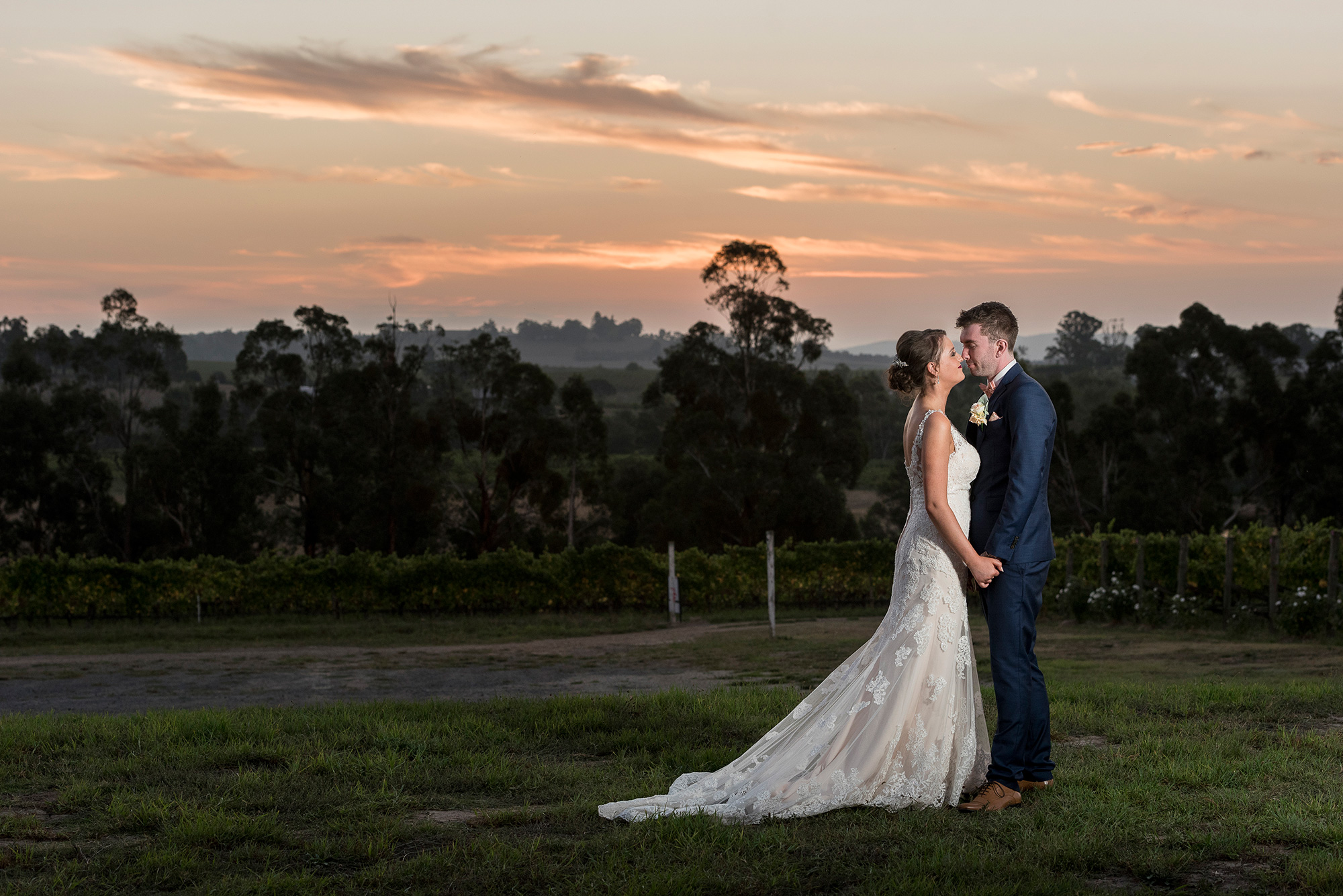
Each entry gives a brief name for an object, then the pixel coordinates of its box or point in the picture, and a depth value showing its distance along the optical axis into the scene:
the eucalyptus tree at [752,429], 38.47
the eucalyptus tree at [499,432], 40.31
